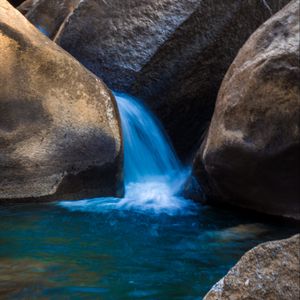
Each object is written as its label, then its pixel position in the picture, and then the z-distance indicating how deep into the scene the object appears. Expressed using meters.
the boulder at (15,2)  14.84
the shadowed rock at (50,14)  9.60
